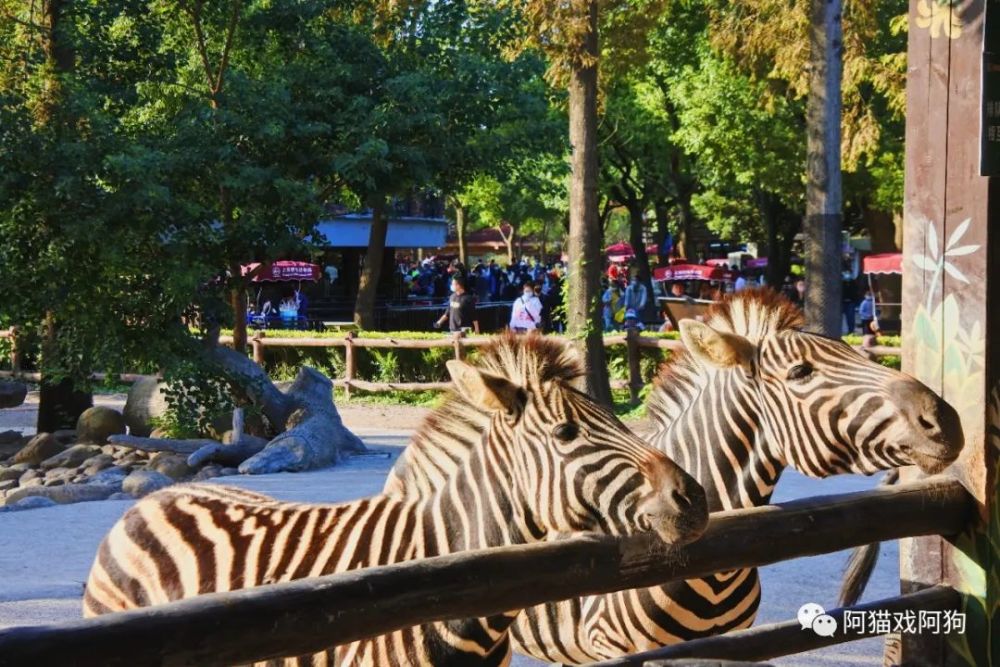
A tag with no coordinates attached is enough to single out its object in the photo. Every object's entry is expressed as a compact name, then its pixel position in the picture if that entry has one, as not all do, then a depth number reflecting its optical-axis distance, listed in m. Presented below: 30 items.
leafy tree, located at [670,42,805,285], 28.25
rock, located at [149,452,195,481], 12.83
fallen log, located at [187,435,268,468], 13.17
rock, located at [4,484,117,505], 11.57
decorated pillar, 4.22
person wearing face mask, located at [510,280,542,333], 22.17
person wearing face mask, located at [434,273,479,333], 24.41
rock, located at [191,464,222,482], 12.81
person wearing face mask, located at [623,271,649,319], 27.70
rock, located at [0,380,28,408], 19.88
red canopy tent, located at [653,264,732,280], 34.62
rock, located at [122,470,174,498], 11.73
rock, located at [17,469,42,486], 13.21
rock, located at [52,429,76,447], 15.34
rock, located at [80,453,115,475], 13.31
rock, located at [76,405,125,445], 15.15
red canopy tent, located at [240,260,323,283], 30.08
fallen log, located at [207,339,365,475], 13.17
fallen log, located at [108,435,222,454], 13.91
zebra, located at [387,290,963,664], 4.09
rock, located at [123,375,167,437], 15.30
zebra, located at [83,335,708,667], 3.32
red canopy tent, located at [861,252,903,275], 27.38
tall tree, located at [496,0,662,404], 14.59
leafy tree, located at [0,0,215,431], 12.20
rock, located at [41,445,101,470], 13.89
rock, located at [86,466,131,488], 12.47
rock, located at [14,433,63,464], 14.23
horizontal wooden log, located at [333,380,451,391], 19.66
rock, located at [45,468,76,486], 13.00
